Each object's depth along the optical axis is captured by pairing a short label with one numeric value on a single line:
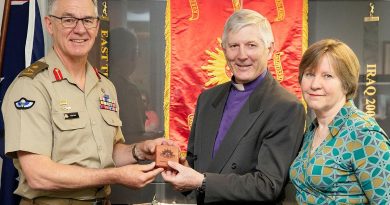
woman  1.37
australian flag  2.57
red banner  2.72
